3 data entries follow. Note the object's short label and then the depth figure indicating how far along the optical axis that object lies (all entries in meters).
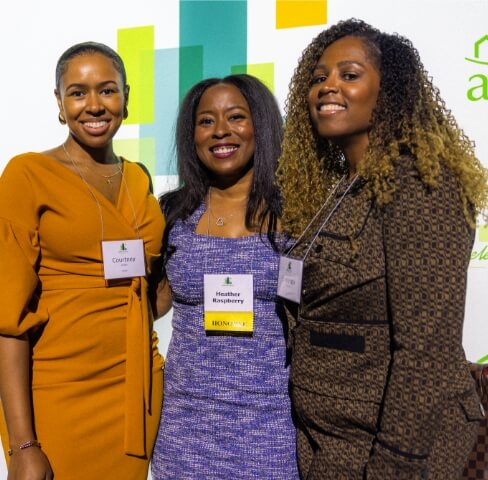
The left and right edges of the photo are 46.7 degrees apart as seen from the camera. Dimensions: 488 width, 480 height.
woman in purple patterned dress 1.34
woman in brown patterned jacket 0.90
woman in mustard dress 1.23
